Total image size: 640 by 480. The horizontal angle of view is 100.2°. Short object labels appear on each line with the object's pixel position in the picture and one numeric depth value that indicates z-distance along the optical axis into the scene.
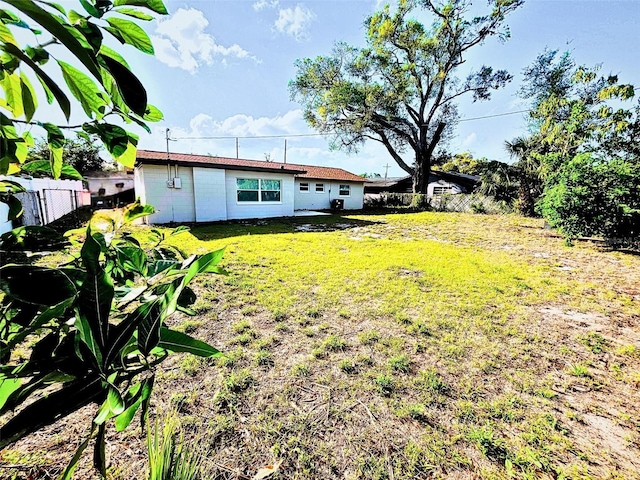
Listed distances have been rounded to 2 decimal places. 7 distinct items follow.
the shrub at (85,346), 0.40
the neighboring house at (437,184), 24.19
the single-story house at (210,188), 10.24
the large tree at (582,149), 7.01
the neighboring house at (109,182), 22.86
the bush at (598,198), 6.77
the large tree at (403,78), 15.72
